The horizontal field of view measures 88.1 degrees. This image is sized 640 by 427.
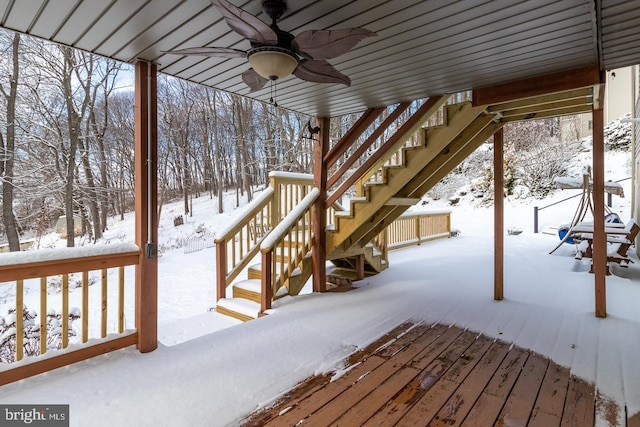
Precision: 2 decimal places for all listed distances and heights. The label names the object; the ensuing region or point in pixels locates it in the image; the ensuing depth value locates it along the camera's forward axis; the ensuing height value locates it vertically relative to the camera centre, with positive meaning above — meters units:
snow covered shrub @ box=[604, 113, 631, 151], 12.89 +3.00
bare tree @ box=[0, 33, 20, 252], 7.35 +1.41
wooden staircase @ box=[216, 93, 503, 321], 3.73 +0.17
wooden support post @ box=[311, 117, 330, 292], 4.50 -0.07
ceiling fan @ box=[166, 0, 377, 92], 1.64 +0.94
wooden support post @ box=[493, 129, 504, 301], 3.99 -0.06
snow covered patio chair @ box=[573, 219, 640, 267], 4.97 -0.43
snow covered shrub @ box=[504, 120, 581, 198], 13.07 +2.39
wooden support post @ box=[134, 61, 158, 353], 2.75 +0.08
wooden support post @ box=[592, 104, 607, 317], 3.31 -0.10
